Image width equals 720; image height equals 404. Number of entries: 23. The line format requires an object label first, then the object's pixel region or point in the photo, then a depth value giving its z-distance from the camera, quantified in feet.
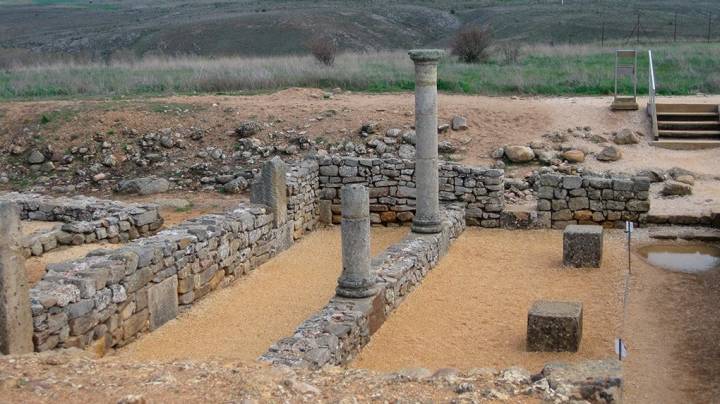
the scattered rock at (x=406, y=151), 71.05
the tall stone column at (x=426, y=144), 50.55
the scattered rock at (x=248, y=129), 76.64
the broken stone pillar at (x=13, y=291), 30.32
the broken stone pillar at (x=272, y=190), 52.31
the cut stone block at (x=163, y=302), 38.70
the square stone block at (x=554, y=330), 35.70
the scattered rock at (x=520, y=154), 70.33
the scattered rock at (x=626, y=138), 73.31
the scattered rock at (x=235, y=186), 69.92
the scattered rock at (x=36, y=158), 76.33
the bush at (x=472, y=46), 116.16
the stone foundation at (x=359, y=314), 31.78
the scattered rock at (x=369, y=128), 75.10
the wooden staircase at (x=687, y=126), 72.59
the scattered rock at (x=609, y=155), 70.03
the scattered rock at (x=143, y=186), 70.08
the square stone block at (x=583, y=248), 48.55
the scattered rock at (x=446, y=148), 73.05
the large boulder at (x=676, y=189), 62.23
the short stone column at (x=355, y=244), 39.55
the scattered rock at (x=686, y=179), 64.69
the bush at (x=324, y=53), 110.63
